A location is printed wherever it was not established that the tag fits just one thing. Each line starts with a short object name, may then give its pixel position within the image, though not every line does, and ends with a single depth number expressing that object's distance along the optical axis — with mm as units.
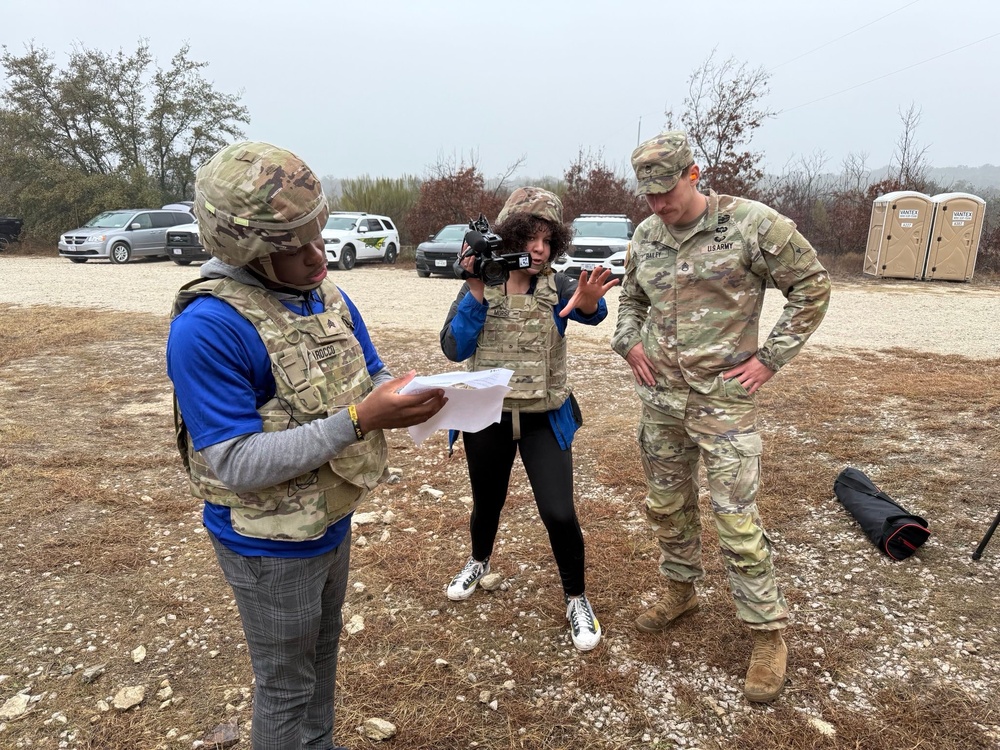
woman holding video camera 2635
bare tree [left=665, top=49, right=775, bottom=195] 20641
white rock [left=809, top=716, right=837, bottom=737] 2264
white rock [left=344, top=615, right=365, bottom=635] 2887
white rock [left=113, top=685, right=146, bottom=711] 2436
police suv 18391
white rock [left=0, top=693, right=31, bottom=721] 2387
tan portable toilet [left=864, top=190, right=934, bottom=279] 15703
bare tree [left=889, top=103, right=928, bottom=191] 20584
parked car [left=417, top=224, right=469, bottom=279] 16797
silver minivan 19094
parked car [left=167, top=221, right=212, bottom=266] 18578
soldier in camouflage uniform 2377
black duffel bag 3338
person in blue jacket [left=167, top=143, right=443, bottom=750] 1383
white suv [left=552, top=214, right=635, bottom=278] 14773
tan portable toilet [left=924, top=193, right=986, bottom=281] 15445
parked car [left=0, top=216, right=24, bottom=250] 23156
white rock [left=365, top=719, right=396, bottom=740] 2316
